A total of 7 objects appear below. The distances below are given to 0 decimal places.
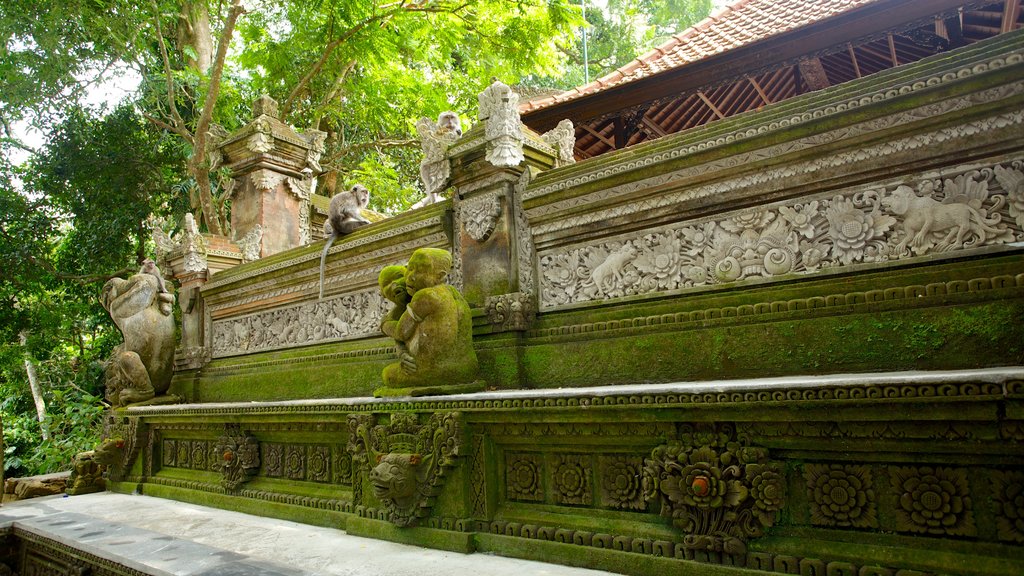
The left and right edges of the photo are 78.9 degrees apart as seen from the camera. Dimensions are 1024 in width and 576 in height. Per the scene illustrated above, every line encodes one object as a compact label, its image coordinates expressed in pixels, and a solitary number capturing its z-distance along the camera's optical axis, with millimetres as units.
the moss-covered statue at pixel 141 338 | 7074
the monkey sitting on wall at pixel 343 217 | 6168
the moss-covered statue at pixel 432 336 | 4102
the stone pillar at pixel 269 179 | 8336
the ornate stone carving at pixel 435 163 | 5113
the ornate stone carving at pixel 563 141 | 5152
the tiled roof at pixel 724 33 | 6555
